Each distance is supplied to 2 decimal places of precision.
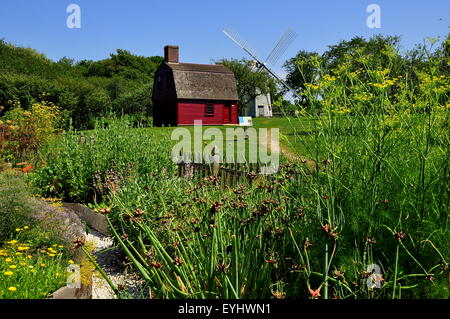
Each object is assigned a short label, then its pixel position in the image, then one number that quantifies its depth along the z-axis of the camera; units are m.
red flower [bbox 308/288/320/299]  1.63
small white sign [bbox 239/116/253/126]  32.86
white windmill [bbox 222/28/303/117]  58.88
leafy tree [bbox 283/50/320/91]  40.38
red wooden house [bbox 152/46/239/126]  33.34
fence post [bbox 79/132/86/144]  8.02
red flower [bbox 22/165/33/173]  8.15
